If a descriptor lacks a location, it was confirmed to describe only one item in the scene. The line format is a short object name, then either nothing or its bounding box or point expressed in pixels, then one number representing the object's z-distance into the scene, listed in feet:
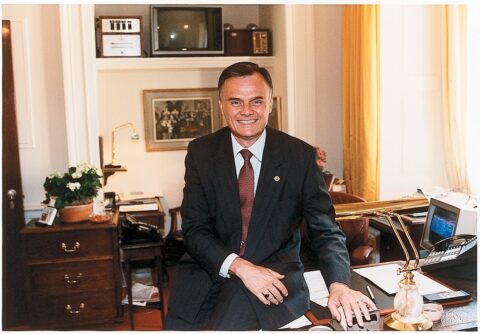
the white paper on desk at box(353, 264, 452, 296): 5.35
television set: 15.20
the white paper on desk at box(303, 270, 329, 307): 5.31
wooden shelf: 15.16
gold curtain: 11.96
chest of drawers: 10.68
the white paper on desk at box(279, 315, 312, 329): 4.71
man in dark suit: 5.04
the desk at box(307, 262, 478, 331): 4.47
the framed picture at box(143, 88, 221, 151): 17.47
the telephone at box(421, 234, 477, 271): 4.57
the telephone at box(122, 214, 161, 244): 11.69
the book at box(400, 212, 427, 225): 8.63
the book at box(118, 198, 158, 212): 14.69
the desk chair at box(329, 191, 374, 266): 8.89
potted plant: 10.76
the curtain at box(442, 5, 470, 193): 10.39
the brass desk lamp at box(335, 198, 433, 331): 4.21
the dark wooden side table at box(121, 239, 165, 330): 11.43
